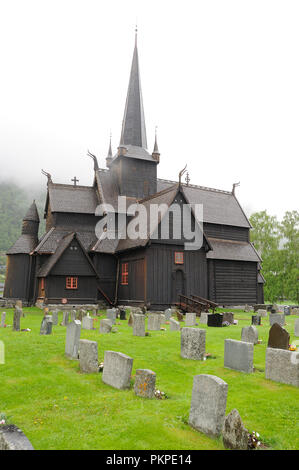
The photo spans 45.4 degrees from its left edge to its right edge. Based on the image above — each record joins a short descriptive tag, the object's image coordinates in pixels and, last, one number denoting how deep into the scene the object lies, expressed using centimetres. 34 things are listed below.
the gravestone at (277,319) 1706
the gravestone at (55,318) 1819
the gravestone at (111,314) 1853
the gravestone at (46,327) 1355
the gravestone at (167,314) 2070
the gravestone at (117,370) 761
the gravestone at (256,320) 1941
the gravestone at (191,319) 1731
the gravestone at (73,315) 1826
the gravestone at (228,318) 1945
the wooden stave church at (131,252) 2700
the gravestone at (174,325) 1577
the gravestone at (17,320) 1460
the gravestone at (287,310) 2864
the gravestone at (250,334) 1221
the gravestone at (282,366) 771
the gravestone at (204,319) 1891
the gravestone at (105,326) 1433
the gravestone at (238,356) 866
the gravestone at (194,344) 997
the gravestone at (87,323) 1548
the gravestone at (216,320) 1779
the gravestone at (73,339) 976
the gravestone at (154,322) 1600
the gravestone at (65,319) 1717
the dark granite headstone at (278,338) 966
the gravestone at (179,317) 2125
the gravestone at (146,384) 706
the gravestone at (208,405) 554
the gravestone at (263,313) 2500
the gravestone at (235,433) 503
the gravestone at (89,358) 872
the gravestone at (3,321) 1643
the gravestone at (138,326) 1341
